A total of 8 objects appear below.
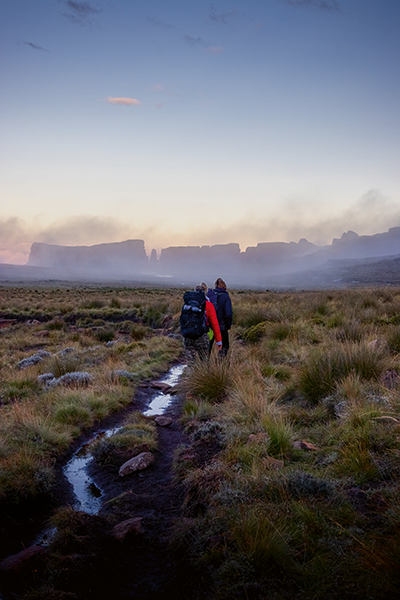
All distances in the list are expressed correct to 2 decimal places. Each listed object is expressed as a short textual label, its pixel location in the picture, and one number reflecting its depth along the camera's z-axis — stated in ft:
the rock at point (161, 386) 30.99
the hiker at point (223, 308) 32.09
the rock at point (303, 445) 15.76
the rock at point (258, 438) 16.14
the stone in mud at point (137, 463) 17.52
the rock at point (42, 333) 59.67
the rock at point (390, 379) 20.48
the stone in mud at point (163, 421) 22.97
